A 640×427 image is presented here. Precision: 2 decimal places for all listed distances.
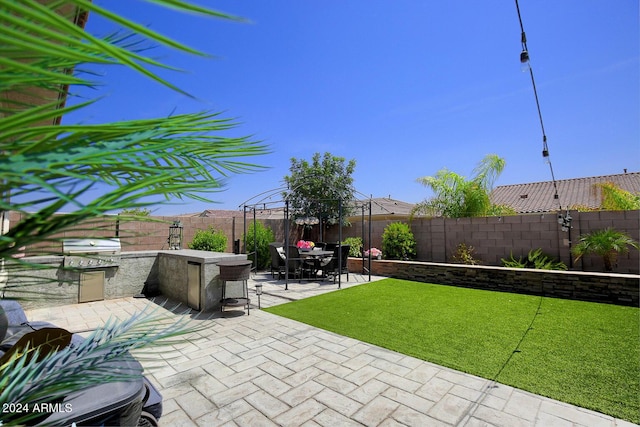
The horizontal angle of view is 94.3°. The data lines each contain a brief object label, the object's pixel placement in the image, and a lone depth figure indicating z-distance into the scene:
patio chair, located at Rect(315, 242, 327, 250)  11.59
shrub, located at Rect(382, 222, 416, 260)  10.47
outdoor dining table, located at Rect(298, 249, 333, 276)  9.18
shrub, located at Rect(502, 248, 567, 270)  7.81
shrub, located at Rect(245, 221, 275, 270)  11.61
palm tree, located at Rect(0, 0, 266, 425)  0.30
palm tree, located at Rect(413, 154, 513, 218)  9.95
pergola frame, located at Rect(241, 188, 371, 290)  10.49
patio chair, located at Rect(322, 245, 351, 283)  9.15
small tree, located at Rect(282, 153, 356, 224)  15.19
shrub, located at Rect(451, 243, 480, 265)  9.21
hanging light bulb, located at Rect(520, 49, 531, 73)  5.30
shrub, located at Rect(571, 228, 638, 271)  6.92
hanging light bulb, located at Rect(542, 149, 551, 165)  7.43
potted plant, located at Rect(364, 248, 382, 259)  10.67
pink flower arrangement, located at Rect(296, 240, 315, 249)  10.50
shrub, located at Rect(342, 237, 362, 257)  11.59
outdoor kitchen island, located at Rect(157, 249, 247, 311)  5.82
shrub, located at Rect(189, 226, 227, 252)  10.11
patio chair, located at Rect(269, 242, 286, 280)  9.57
